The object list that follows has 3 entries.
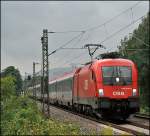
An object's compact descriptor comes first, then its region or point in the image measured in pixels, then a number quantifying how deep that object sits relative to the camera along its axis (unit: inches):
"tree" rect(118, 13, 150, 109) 2464.6
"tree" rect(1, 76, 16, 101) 1736.0
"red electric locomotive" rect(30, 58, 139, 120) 1050.1
